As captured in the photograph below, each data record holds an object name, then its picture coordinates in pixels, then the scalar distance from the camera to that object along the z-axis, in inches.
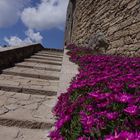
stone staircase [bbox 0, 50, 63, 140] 108.9
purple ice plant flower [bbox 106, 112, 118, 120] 69.1
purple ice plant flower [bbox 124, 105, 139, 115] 67.7
